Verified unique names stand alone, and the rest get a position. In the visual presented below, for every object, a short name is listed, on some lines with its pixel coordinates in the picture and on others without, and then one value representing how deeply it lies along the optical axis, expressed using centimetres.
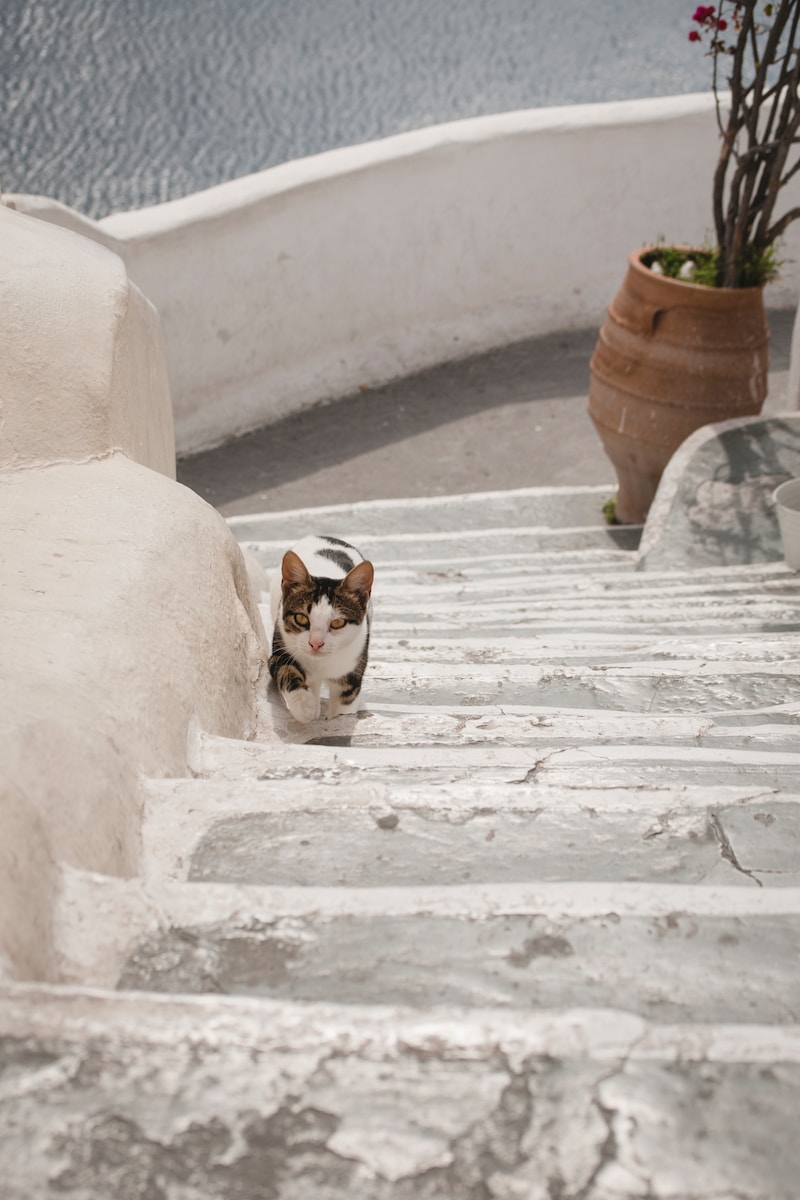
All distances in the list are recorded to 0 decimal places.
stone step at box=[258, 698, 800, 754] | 210
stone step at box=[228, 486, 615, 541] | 471
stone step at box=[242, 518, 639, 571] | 423
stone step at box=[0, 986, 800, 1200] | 93
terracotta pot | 443
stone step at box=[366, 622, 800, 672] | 271
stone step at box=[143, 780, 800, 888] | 144
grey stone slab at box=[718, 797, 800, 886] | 148
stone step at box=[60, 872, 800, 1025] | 119
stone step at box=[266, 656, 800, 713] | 242
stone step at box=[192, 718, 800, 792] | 173
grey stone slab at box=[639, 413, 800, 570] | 394
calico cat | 239
